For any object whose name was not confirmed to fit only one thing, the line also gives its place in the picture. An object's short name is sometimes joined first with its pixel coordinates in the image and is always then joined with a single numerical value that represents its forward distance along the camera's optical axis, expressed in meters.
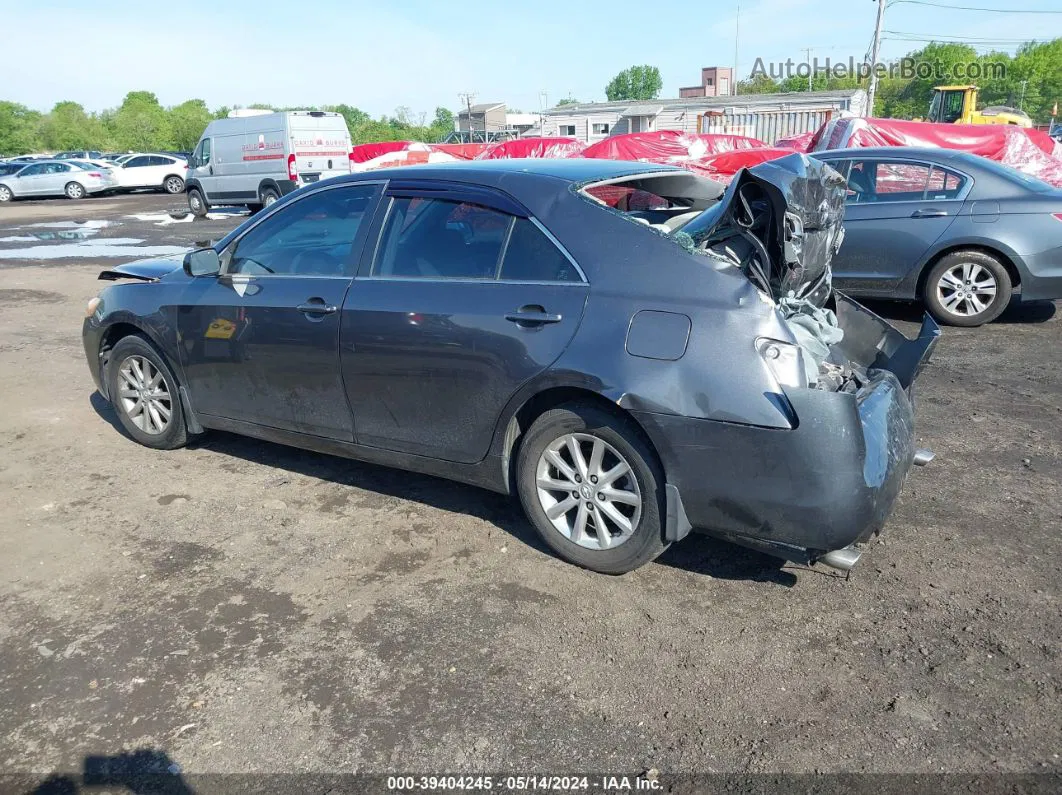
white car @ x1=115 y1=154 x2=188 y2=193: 33.50
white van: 21.70
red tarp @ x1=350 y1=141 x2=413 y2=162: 26.09
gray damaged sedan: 3.22
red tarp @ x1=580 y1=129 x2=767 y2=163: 17.67
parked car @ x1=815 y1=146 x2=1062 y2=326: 7.61
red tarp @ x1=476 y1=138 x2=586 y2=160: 20.23
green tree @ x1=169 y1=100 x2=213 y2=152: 75.51
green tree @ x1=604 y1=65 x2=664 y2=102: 150.38
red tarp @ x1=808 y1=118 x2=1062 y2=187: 13.68
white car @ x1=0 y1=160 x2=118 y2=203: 32.66
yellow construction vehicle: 31.35
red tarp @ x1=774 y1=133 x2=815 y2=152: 19.13
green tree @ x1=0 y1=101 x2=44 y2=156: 77.12
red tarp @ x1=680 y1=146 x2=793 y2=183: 15.45
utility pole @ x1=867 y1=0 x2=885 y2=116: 39.12
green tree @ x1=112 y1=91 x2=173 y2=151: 75.94
